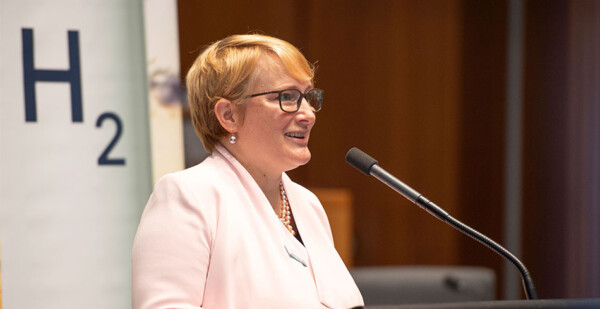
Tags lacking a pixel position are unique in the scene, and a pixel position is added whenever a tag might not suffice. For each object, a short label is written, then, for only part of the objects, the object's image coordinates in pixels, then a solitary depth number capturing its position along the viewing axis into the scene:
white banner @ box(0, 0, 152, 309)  4.93
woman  4.50
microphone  4.57
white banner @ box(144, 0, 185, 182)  5.01
